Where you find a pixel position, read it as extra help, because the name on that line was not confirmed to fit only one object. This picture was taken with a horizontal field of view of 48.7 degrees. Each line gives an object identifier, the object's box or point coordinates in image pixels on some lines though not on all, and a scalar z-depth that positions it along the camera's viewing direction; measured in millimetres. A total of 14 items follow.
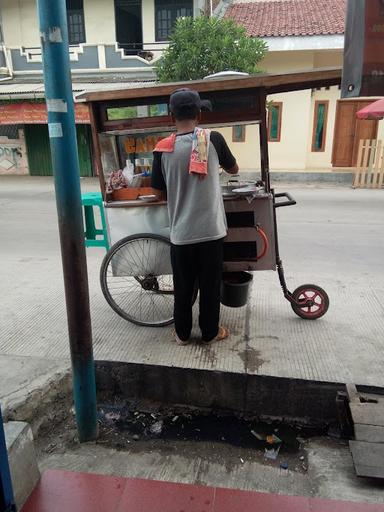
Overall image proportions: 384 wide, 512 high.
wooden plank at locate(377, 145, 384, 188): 12000
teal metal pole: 1842
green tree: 10633
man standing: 2637
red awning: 9837
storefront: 15109
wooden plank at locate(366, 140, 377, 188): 11968
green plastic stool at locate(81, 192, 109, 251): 3500
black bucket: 3219
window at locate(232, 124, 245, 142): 11502
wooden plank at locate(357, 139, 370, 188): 12016
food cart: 3004
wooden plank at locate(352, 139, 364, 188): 11981
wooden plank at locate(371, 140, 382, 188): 11945
